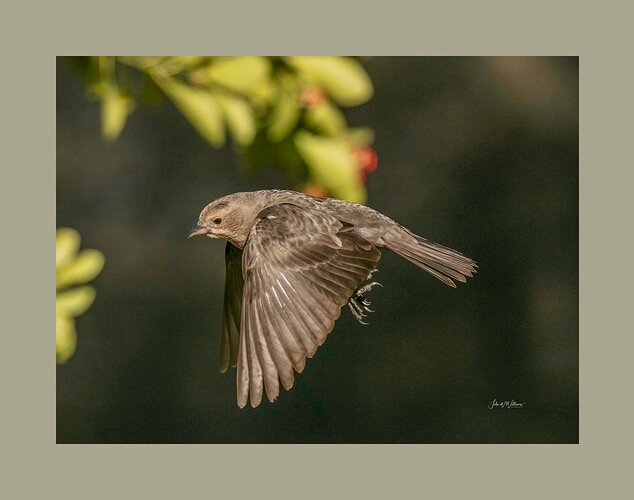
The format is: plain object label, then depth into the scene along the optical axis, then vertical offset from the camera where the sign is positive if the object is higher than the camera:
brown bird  6.36 -0.03
